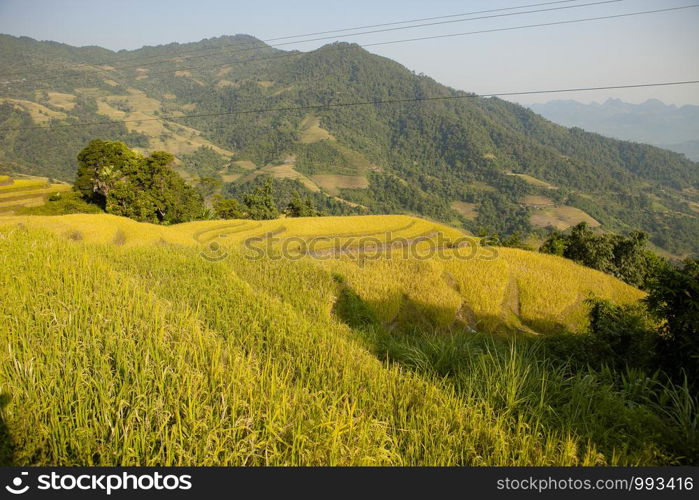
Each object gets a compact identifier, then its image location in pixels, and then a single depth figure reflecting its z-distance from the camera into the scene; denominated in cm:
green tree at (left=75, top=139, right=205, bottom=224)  3556
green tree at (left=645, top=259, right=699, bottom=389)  452
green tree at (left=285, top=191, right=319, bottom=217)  5234
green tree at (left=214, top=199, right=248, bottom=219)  4916
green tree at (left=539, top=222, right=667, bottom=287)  2538
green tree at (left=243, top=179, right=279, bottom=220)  5366
